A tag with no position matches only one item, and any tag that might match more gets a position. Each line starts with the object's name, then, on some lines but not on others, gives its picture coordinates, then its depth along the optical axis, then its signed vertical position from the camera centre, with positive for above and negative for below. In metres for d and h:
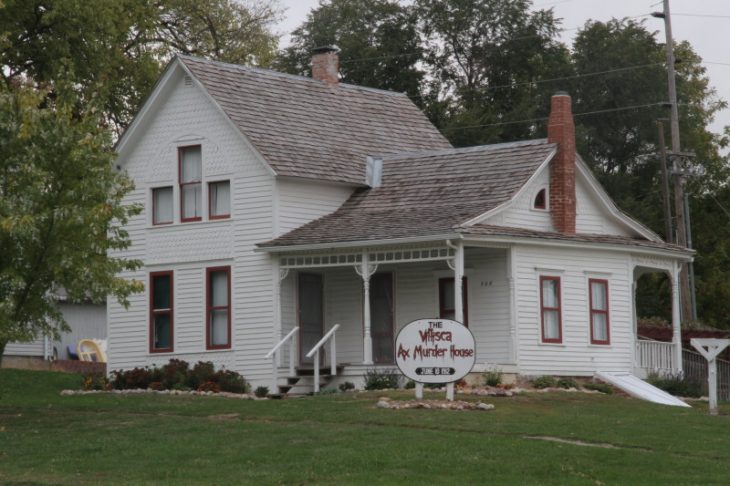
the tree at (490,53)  65.38 +14.51
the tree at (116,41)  45.34 +11.13
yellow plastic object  50.84 +0.96
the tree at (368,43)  64.56 +15.05
